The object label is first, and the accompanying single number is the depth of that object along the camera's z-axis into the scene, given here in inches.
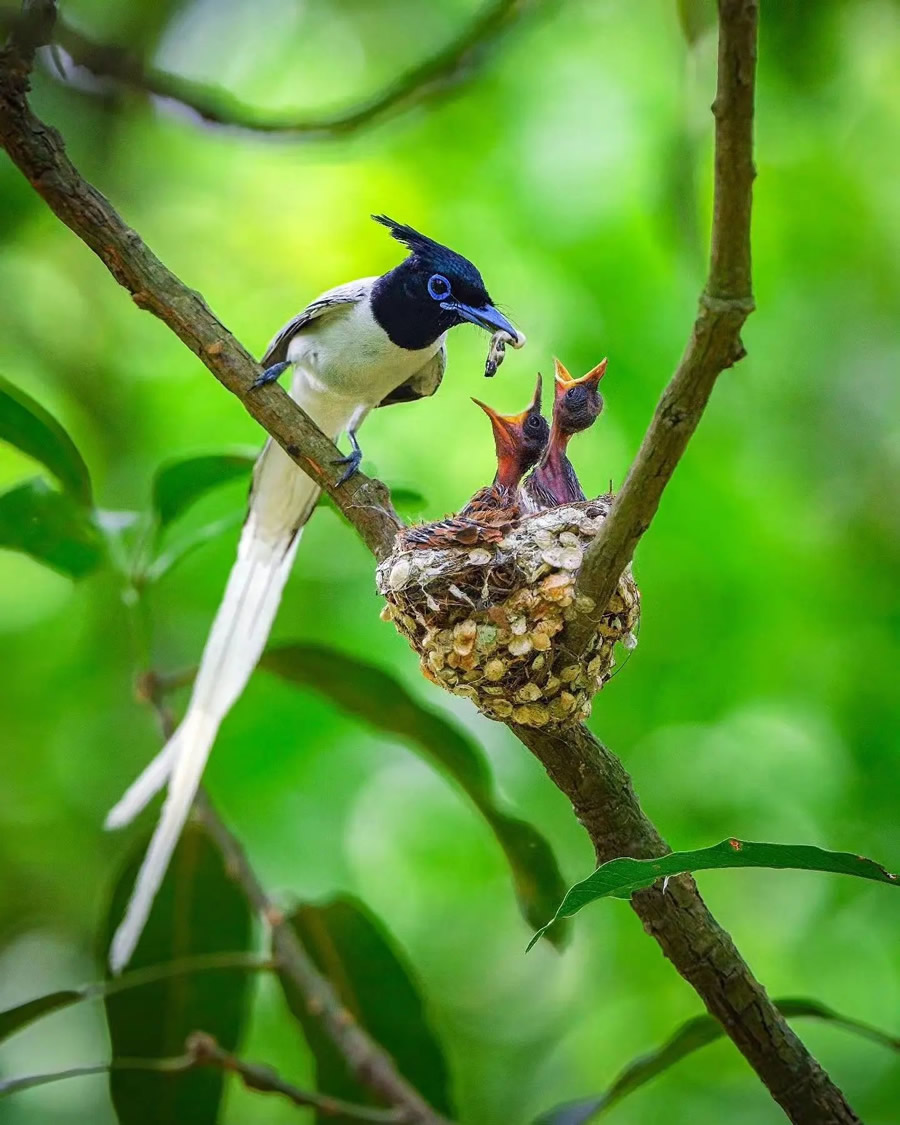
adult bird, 182.5
